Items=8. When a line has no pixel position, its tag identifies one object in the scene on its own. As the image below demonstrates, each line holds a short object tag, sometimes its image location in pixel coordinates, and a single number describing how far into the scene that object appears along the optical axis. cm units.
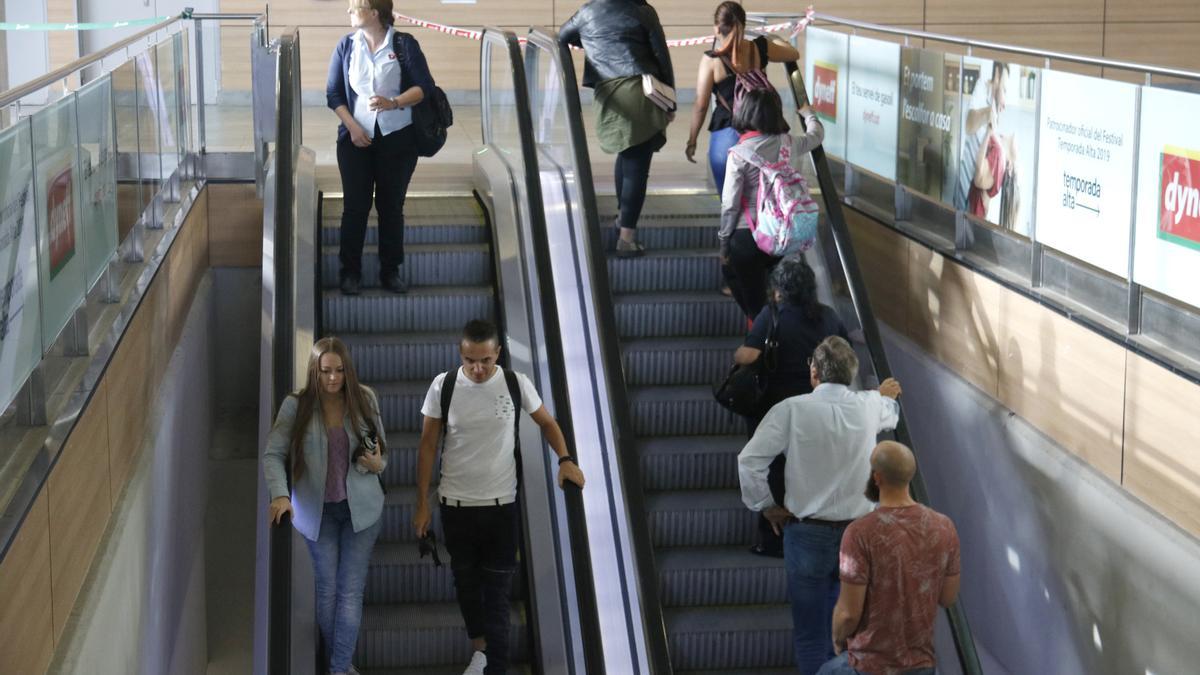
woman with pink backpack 668
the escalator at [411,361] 648
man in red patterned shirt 434
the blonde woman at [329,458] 517
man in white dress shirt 520
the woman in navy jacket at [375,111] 738
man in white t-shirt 526
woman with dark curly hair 605
